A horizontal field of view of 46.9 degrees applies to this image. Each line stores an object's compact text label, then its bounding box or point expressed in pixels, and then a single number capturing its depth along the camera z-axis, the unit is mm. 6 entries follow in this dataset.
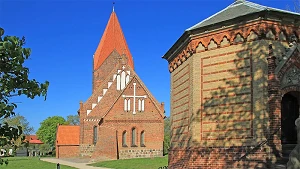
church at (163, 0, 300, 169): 12438
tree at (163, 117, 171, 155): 46025
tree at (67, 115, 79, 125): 113612
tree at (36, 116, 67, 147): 92081
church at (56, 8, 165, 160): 39812
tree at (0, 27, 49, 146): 4031
